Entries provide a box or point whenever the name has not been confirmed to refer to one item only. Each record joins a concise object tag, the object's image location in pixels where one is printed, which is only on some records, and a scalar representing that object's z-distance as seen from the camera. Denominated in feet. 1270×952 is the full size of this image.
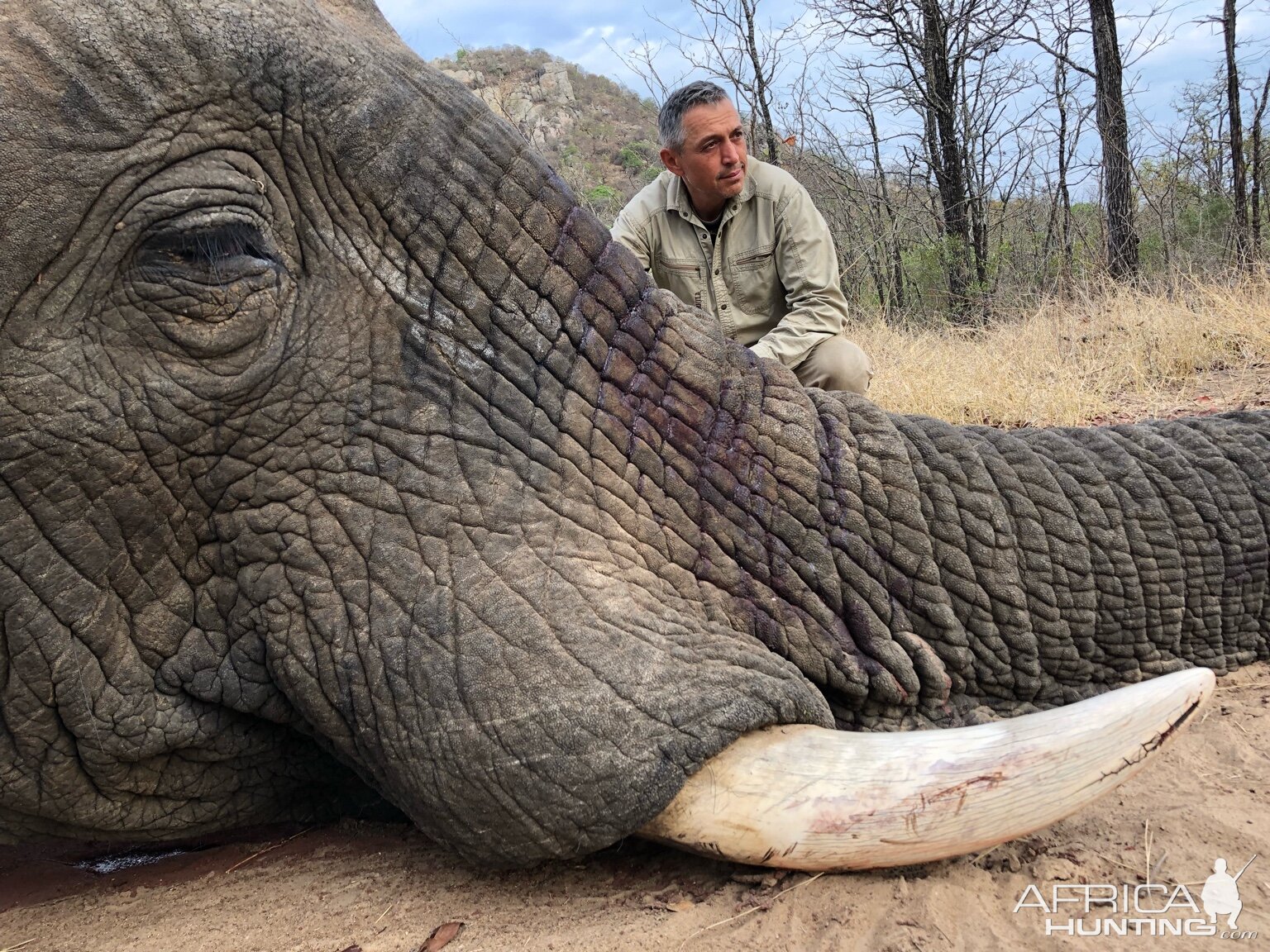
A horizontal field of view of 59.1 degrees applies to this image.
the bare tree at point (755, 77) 46.47
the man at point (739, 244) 16.01
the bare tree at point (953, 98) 43.24
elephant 6.98
